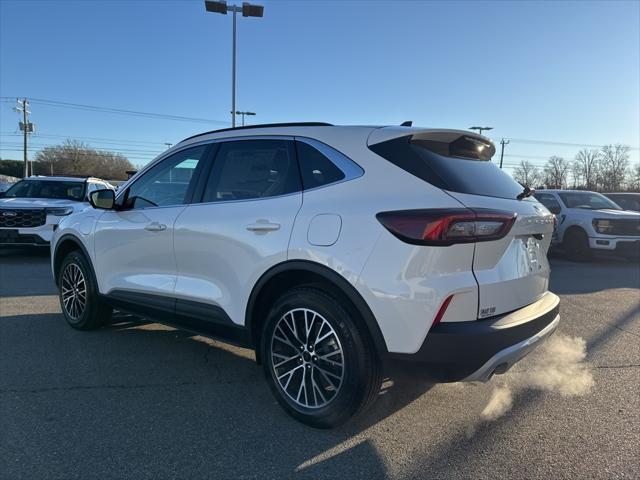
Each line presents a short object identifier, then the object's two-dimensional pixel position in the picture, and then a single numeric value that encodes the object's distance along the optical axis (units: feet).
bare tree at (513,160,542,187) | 293.35
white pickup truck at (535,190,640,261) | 35.42
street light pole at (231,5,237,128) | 62.49
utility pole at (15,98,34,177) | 173.17
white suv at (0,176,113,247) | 30.71
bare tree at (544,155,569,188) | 289.33
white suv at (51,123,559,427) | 8.30
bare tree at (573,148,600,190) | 295.07
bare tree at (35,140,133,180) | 255.29
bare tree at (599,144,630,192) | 267.39
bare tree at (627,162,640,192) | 253.28
